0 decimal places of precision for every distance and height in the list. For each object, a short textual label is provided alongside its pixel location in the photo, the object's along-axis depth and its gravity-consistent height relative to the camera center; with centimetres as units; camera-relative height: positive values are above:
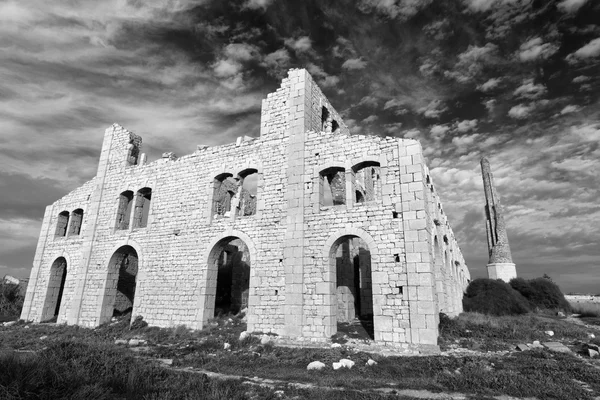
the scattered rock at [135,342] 1113 -162
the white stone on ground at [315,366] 767 -157
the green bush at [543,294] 2253 +28
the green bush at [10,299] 2141 -52
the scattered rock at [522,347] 914 -131
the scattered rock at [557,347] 909 -134
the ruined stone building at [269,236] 1048 +222
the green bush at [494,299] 1961 -11
